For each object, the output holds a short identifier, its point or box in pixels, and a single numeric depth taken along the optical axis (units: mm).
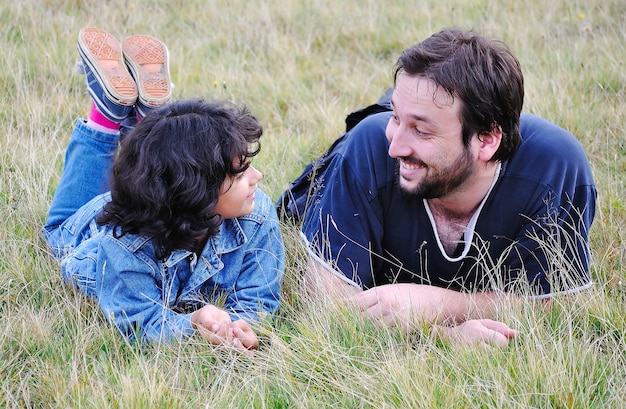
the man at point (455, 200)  3178
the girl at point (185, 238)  3105
